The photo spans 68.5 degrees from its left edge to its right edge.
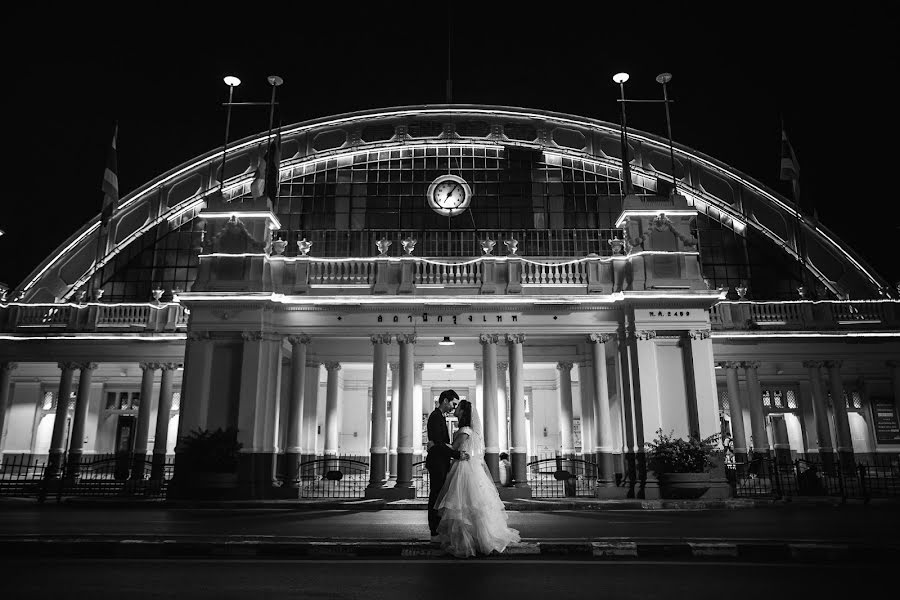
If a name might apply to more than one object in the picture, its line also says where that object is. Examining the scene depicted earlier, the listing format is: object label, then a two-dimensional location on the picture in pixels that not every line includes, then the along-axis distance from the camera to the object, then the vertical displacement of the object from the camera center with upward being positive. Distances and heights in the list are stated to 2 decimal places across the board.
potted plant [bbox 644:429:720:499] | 20.98 -0.05
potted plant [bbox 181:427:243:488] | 21.34 +0.25
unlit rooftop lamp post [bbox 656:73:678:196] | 29.33 +16.60
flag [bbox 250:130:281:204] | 26.55 +11.86
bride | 8.55 -0.62
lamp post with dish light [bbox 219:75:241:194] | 30.22 +17.15
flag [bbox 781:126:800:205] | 29.66 +13.05
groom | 10.05 +0.12
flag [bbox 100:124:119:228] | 29.86 +12.38
